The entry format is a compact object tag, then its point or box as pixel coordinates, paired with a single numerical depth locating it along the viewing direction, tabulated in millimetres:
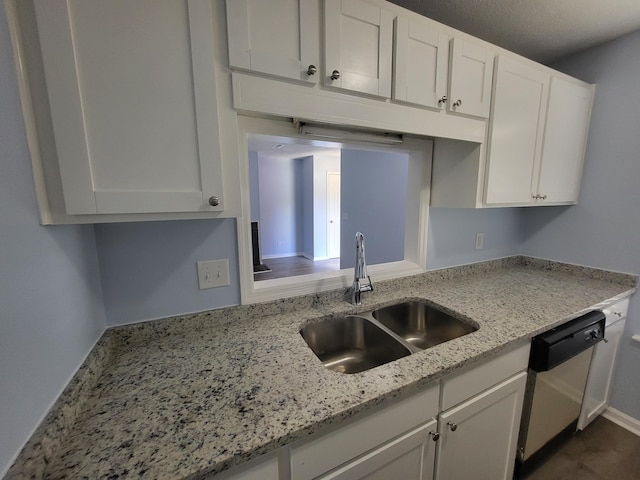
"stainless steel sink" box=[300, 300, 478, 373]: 1182
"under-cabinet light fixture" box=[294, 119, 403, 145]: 1134
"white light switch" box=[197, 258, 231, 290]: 1086
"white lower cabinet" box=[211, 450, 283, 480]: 618
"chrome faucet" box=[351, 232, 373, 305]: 1302
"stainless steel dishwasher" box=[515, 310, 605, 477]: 1164
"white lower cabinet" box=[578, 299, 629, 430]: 1513
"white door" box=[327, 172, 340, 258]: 6285
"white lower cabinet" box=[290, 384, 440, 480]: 710
